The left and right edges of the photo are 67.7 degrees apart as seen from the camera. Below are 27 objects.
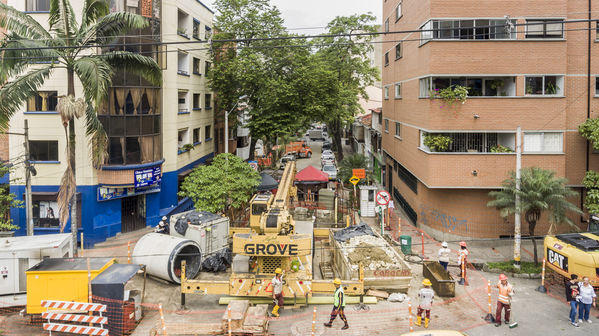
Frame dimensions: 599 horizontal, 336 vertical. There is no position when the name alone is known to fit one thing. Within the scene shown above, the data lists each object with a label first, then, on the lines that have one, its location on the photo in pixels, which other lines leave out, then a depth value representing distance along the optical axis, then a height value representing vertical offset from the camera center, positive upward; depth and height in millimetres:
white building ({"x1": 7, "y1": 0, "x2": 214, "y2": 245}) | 24547 -409
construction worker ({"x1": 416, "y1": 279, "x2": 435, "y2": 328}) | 13625 -4875
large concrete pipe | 17375 -4519
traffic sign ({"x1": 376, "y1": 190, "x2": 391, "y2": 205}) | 22488 -2783
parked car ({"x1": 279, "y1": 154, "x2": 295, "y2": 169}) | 52612 -1945
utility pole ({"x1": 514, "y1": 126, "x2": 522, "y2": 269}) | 18594 -2920
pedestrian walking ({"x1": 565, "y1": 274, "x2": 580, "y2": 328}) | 13812 -4835
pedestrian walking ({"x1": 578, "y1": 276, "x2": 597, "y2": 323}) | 13672 -4715
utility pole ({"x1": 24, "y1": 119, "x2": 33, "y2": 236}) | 19747 -2346
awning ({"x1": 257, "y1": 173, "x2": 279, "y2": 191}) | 29633 -2737
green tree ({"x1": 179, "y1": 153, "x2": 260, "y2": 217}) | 23688 -2327
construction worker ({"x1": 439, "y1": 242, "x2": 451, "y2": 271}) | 17797 -4510
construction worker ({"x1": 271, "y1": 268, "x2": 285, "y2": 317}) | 14594 -4834
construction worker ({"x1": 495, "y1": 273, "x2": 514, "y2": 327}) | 13508 -4799
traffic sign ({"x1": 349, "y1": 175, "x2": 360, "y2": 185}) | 26942 -2236
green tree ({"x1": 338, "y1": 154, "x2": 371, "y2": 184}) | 34000 -1709
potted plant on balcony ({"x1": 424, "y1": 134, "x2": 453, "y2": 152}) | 22094 +54
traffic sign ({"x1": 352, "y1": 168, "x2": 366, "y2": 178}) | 27906 -1879
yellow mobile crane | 15117 -4618
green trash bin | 20562 -4669
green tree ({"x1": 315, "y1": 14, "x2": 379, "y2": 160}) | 45719 +9006
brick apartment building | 21781 +2121
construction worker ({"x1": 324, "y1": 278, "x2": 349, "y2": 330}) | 13352 -4857
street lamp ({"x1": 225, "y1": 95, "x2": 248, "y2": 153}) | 36409 +3767
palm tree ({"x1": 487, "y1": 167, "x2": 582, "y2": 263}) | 18328 -2259
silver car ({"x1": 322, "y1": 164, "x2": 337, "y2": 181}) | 45375 -2704
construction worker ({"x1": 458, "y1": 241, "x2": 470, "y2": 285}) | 17516 -4658
